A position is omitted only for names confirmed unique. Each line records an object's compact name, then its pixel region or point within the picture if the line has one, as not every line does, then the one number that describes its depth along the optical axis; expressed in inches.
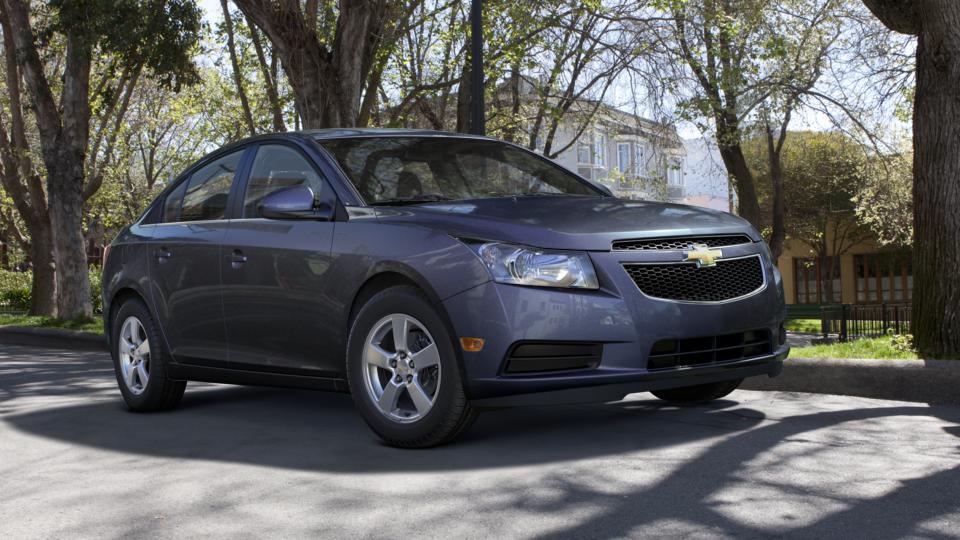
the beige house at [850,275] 2180.1
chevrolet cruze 213.3
